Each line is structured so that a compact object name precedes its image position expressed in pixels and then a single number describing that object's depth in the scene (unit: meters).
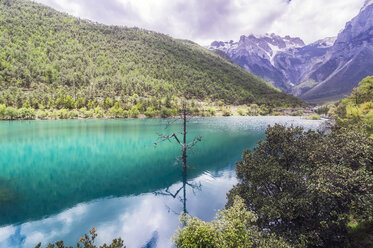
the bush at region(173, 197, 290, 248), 8.20
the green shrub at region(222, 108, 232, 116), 163.88
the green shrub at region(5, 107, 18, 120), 99.28
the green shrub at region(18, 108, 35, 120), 103.32
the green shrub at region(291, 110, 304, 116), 181.77
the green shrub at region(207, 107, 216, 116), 161.45
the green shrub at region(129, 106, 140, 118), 135.62
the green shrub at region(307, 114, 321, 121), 142.12
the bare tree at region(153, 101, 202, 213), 23.14
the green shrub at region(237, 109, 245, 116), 172.04
